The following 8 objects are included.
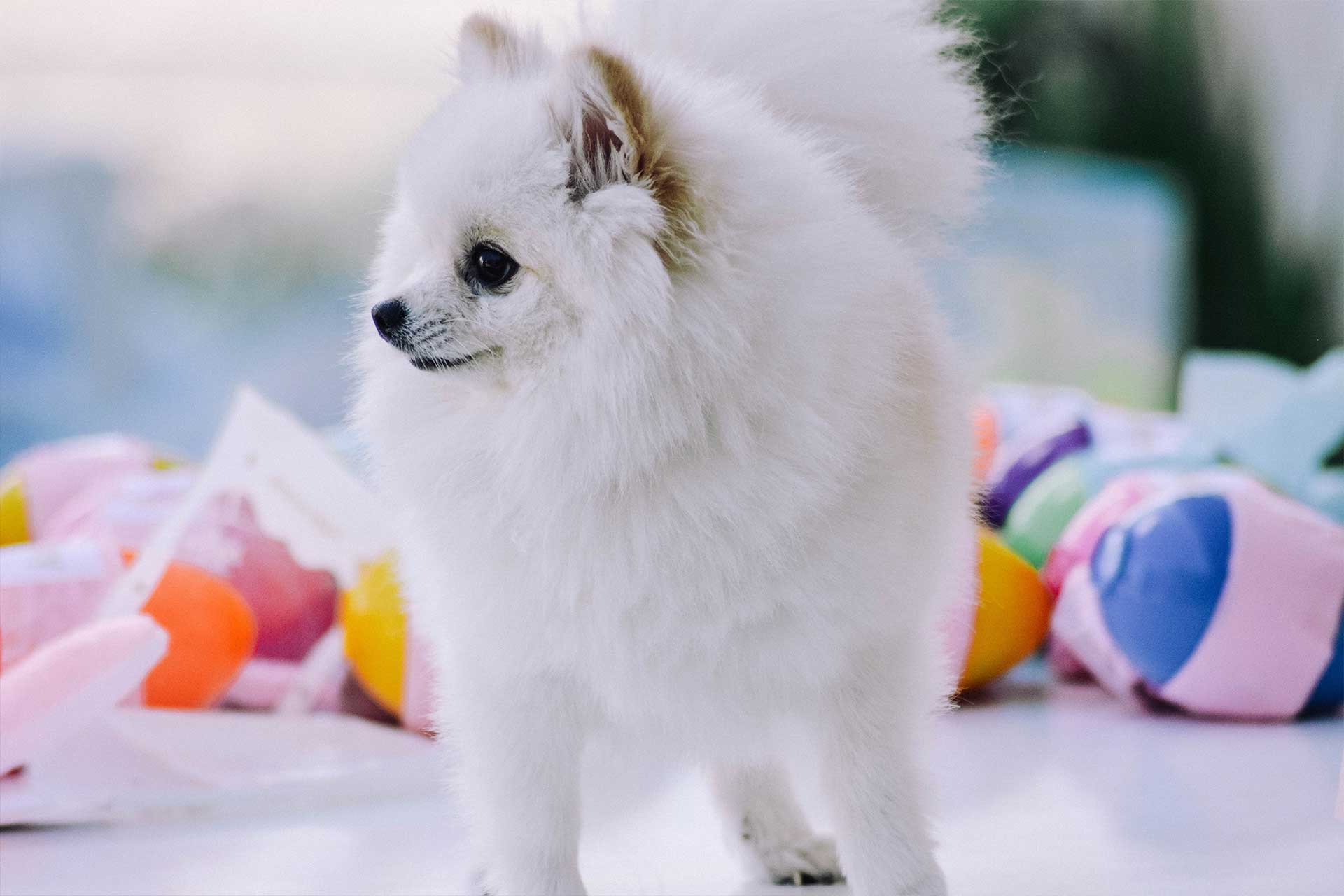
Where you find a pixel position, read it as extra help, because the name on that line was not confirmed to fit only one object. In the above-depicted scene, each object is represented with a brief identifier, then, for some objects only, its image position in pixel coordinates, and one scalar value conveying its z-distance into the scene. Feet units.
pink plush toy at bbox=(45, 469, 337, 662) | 8.23
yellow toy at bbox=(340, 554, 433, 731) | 7.45
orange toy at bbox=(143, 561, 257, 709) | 7.47
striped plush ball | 7.48
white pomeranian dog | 4.07
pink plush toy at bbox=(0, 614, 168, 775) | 6.14
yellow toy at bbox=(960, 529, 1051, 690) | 8.30
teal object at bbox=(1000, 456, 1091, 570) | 9.45
